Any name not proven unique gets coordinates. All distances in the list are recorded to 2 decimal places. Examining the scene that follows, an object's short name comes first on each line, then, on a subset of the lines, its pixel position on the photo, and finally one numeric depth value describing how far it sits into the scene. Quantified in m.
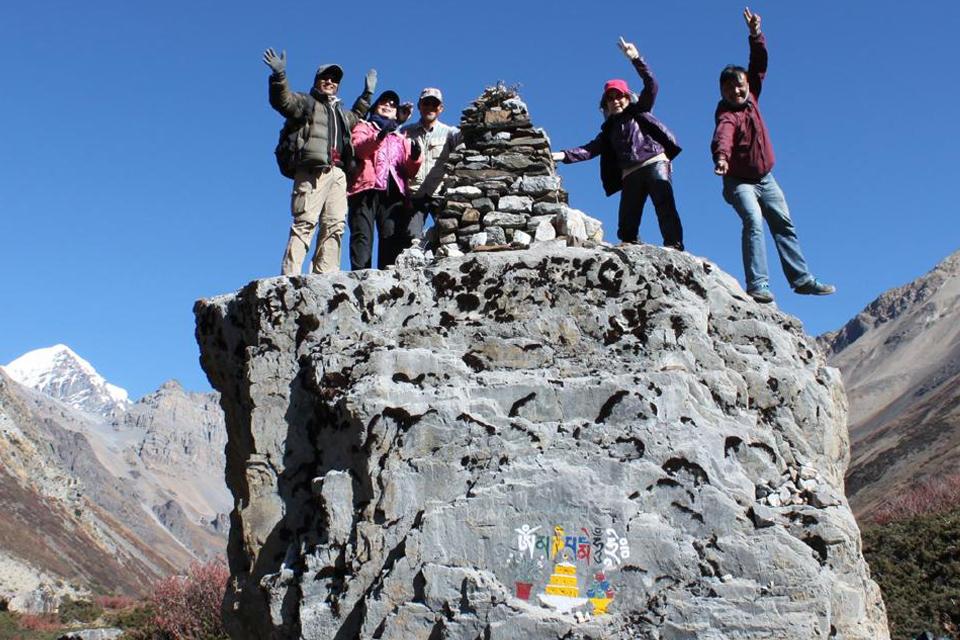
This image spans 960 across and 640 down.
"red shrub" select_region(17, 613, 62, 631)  31.45
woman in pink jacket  9.52
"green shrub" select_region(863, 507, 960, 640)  17.27
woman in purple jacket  8.60
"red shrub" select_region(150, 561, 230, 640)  20.20
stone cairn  9.27
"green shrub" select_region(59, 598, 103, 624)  33.69
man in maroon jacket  8.46
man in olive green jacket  8.91
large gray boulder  6.45
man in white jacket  10.04
